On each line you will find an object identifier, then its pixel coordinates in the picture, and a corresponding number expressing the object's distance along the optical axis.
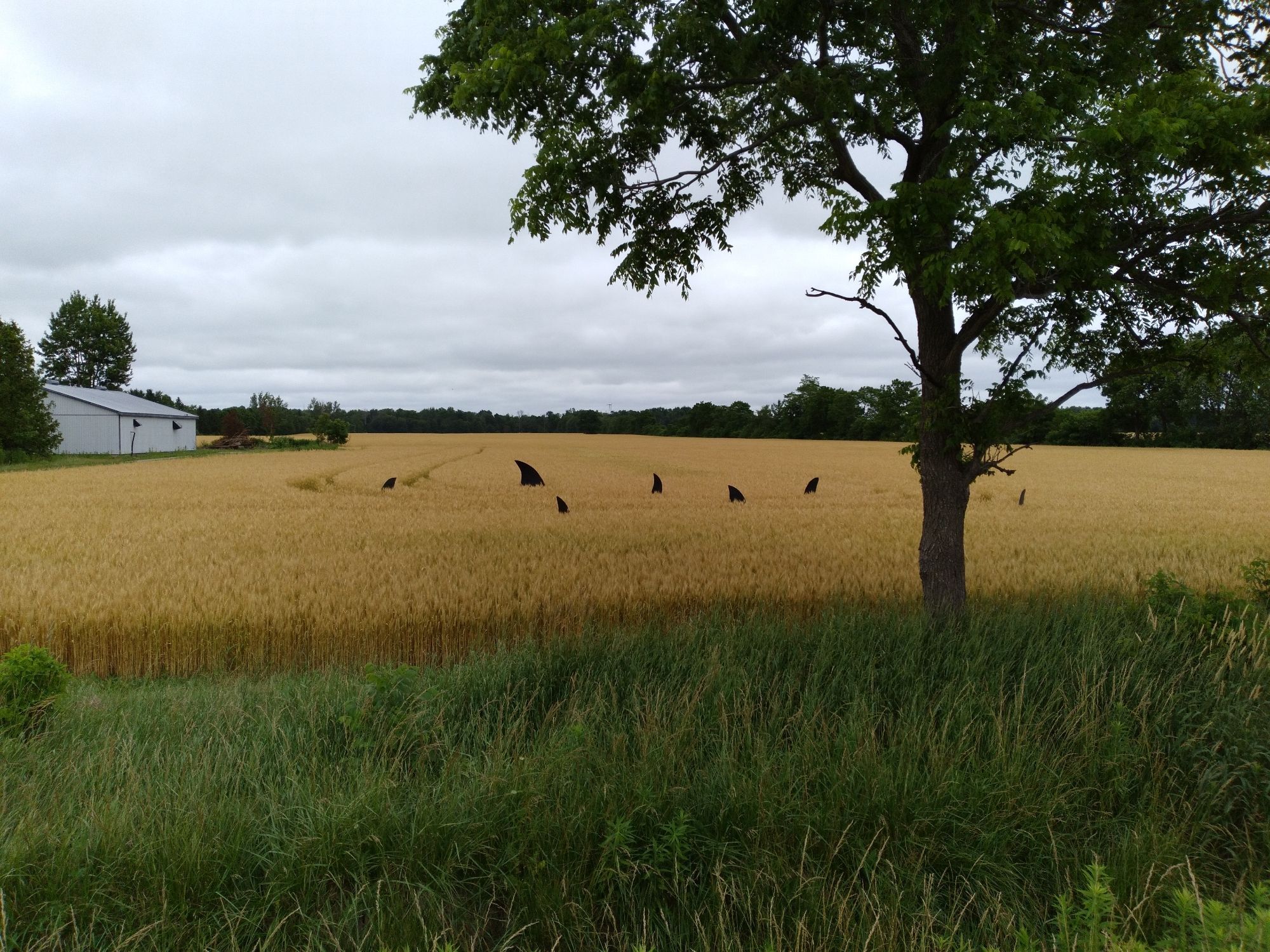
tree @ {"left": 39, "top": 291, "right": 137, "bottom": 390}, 75.75
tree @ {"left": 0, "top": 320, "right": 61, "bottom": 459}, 36.56
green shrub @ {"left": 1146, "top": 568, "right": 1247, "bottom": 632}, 5.43
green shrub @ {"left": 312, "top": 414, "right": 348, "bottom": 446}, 70.44
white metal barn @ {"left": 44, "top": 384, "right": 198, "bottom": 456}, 48.50
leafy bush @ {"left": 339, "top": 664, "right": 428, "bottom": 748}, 4.06
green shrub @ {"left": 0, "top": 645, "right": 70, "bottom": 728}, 4.43
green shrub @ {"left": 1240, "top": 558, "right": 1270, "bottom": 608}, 7.00
